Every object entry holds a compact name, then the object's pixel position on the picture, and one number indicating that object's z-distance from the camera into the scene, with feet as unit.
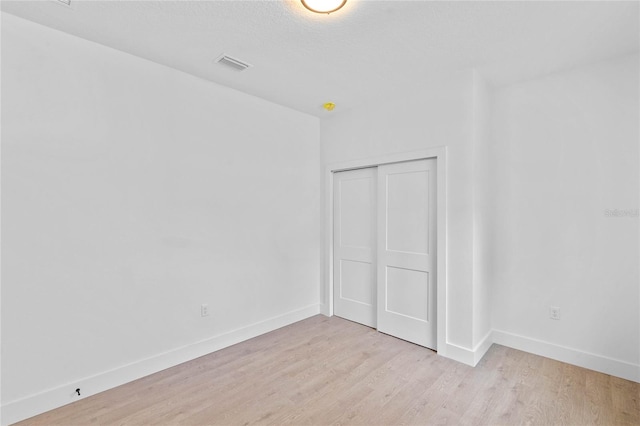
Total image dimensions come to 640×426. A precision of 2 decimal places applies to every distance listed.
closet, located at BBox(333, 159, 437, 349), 10.25
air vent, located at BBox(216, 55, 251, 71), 8.45
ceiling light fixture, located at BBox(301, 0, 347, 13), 6.01
